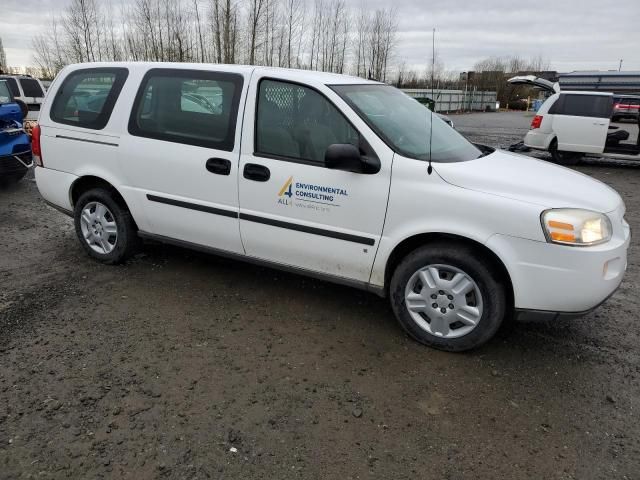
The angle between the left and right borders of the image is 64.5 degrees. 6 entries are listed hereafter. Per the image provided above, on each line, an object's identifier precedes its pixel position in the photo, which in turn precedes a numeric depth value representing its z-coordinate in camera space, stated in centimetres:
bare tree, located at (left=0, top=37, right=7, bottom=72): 4696
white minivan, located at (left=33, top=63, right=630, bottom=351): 302
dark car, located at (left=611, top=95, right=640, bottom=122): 1354
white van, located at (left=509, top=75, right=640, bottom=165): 1125
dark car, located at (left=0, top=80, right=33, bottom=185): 736
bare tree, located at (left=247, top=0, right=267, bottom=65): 2261
